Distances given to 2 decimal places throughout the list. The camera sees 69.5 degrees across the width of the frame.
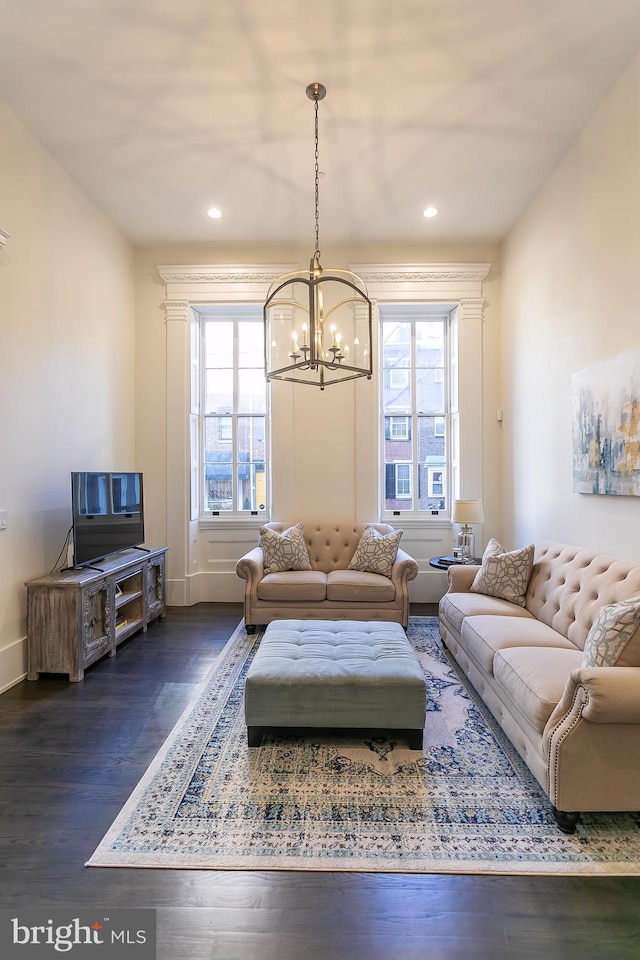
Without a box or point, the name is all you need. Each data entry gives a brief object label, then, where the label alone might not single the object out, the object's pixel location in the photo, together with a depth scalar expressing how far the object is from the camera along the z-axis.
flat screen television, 3.48
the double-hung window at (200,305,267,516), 5.24
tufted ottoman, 2.29
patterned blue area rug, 1.67
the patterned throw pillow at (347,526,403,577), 4.23
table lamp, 4.34
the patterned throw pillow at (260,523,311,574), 4.33
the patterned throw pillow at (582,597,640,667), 1.88
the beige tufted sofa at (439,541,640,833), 1.76
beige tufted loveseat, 3.98
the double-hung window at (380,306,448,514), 5.17
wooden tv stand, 3.18
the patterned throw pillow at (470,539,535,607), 3.35
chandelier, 2.52
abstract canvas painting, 2.73
